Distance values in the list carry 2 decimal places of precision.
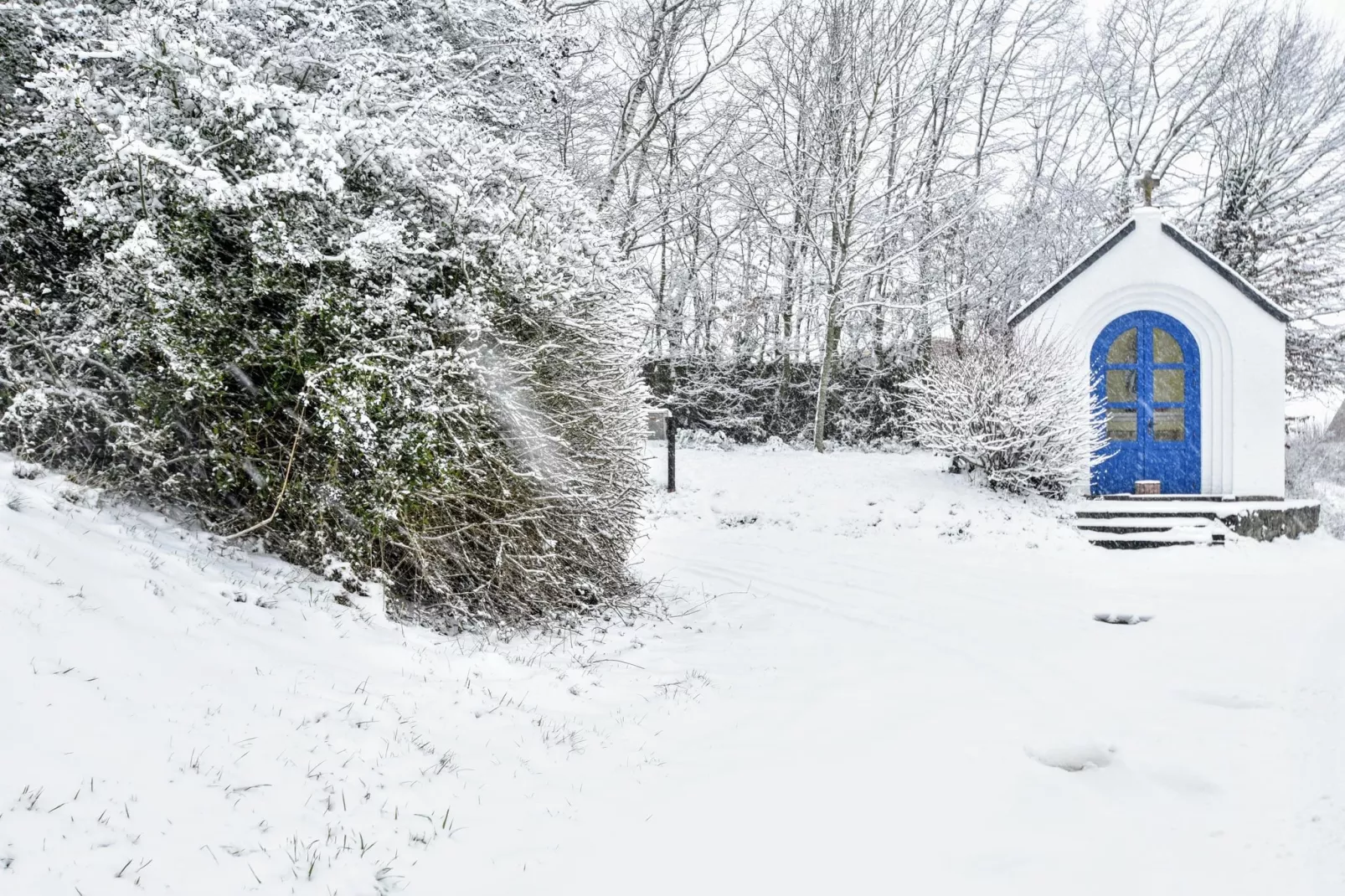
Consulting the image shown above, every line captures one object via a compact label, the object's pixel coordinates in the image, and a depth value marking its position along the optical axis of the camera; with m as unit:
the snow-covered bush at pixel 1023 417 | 10.73
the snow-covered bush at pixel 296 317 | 4.18
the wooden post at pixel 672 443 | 11.96
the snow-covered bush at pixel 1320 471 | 13.23
